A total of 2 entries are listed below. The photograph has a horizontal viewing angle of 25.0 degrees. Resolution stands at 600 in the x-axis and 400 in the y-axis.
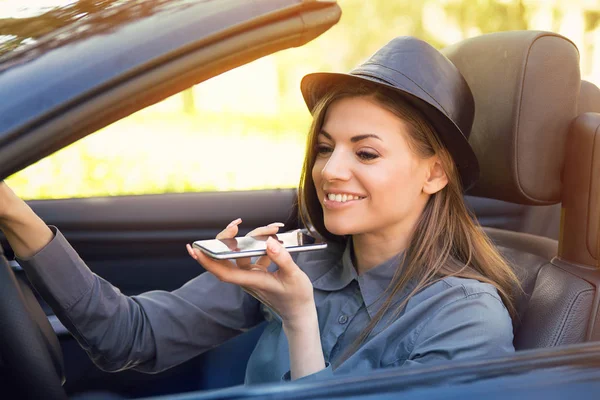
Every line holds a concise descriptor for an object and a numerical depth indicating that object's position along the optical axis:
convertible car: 1.37
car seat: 1.77
